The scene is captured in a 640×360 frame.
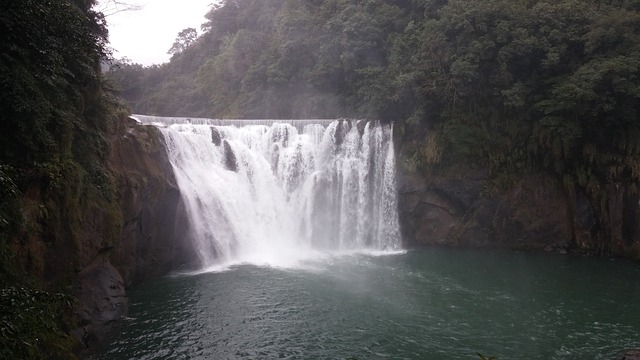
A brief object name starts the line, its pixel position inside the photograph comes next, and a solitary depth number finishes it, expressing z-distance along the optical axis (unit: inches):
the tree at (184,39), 2313.0
